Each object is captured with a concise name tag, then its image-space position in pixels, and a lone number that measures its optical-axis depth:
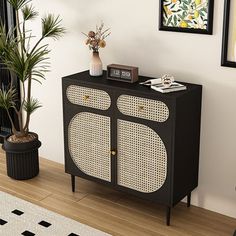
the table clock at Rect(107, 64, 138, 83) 3.26
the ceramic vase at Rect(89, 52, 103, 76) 3.45
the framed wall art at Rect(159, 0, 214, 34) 3.09
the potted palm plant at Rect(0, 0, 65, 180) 3.61
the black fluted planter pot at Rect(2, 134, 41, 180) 3.79
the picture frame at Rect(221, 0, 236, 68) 2.98
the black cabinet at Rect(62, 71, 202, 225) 3.05
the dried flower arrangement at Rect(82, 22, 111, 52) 3.42
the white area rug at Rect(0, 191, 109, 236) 3.17
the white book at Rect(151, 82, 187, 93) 3.04
